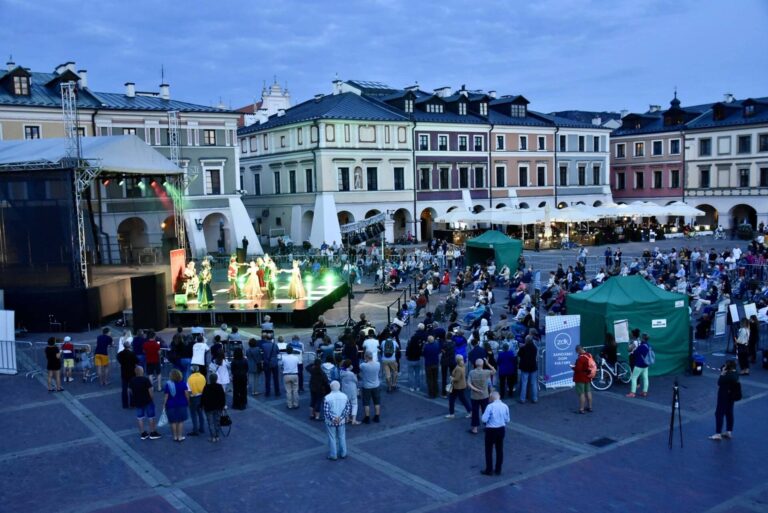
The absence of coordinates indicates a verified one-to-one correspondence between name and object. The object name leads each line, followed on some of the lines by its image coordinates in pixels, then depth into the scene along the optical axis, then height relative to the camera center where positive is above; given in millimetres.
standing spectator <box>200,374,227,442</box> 12227 -3066
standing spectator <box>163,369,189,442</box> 12141 -3018
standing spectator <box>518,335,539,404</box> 14000 -3001
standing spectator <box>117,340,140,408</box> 14742 -2799
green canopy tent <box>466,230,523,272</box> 31484 -1095
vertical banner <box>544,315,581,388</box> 15320 -2852
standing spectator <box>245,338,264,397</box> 15328 -2938
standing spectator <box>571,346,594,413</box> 13297 -3066
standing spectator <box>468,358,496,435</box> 12227 -2930
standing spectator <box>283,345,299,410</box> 14023 -3021
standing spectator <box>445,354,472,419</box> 13133 -3039
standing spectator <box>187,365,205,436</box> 12719 -3133
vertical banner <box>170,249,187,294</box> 26214 -1376
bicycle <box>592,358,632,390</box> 15250 -3466
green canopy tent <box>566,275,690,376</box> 15977 -2269
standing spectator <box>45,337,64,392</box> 15492 -2877
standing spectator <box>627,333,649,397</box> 14414 -3062
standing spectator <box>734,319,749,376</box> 16156 -3148
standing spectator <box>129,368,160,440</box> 12305 -3031
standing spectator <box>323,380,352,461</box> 11023 -3106
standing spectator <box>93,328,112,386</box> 15977 -2877
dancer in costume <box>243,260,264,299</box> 25375 -2029
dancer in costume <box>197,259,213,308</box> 24094 -2058
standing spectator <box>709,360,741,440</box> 11625 -3059
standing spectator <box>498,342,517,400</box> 14344 -3086
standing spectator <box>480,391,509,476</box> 10320 -2981
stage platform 23047 -2706
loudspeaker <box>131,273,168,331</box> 21578 -2149
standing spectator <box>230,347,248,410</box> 13984 -3069
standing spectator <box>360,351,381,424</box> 13172 -3024
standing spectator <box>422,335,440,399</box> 14578 -2844
